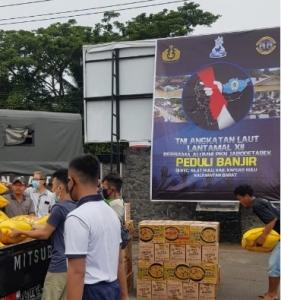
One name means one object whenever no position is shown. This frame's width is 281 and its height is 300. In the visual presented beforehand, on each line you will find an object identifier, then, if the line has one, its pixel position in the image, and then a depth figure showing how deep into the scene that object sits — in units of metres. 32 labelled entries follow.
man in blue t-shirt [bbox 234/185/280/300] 6.39
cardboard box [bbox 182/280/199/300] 7.09
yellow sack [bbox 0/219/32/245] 4.09
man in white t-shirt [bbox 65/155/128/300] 2.97
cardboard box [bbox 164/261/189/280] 7.12
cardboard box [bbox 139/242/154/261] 7.22
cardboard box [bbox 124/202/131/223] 8.38
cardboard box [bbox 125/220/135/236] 7.75
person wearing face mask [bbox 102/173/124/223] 6.72
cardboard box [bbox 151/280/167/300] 7.17
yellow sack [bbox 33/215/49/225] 4.43
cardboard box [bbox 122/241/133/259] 7.37
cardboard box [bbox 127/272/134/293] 7.73
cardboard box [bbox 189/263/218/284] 7.04
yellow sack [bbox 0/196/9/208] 4.77
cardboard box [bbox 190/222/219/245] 6.99
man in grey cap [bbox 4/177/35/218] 7.50
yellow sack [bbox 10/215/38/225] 4.38
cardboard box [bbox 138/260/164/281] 7.21
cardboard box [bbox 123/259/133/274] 7.48
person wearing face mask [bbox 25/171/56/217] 8.92
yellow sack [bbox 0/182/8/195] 4.86
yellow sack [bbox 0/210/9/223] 4.48
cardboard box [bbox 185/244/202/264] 7.07
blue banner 10.77
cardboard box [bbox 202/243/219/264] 7.03
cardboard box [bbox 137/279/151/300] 7.20
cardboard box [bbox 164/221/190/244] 7.11
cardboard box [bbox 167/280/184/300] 7.13
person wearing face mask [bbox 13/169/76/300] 4.15
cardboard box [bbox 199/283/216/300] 7.05
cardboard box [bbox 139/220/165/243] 7.20
